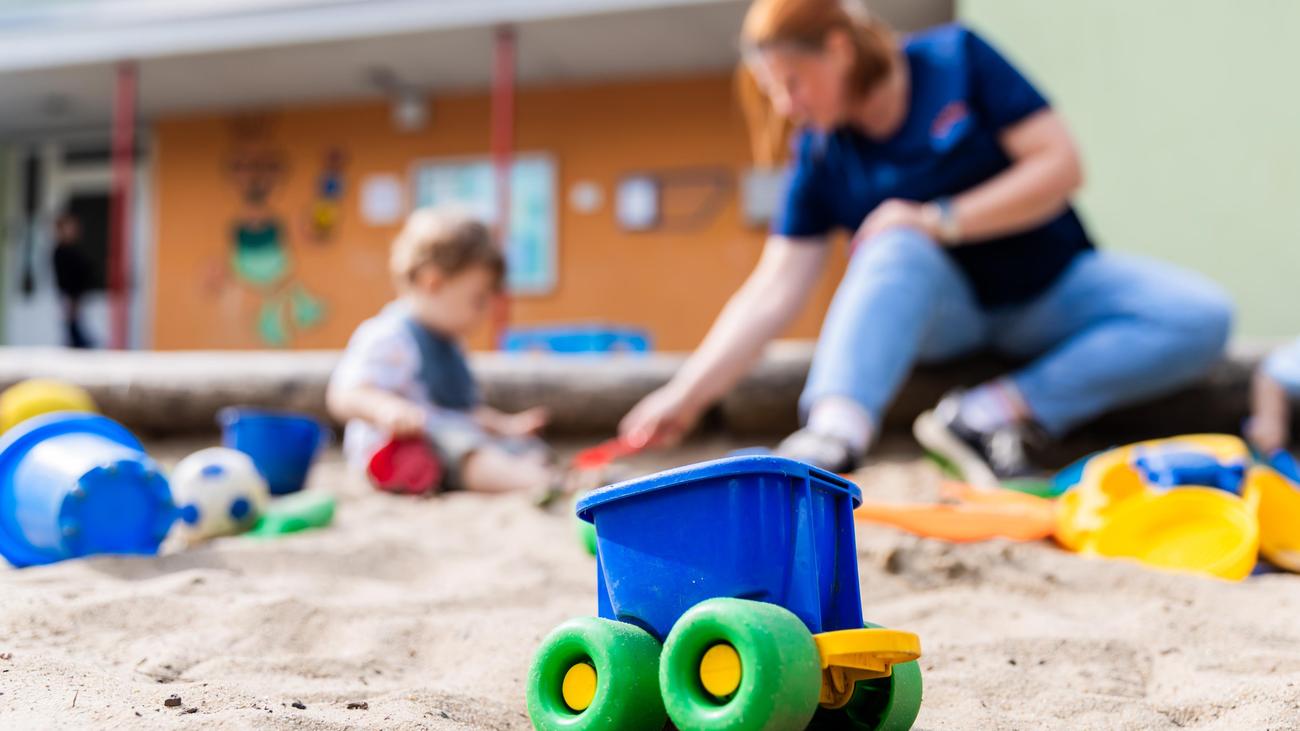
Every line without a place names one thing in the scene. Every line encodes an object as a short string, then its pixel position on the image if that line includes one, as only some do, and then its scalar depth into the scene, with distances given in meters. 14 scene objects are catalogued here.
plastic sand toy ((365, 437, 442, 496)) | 2.47
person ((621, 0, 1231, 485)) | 2.20
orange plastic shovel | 1.68
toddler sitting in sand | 2.54
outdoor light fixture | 8.05
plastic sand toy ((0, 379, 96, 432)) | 2.73
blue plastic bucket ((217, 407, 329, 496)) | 2.37
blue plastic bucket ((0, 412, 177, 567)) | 1.49
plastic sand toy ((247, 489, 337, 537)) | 1.89
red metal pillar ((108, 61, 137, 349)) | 7.19
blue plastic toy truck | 0.79
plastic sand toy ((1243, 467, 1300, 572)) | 1.61
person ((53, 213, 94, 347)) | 8.89
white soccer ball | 1.85
